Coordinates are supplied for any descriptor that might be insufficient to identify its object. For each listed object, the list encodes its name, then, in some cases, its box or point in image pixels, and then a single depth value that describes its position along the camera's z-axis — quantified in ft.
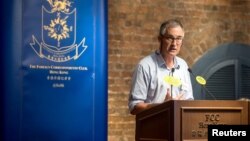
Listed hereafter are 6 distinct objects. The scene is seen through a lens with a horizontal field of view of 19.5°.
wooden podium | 11.23
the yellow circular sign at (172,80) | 13.25
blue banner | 16.27
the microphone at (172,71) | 15.09
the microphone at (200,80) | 13.27
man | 15.11
